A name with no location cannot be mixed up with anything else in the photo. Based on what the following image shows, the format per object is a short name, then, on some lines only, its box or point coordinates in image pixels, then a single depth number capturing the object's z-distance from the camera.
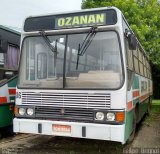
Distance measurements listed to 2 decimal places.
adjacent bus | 8.08
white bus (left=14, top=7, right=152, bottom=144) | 6.54
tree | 21.75
